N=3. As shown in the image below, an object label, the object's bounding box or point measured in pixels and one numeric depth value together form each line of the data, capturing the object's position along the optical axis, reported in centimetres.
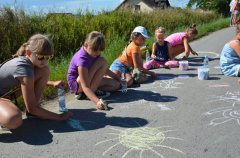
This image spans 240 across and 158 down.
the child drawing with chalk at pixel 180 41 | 730
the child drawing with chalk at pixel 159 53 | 681
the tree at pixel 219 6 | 3903
